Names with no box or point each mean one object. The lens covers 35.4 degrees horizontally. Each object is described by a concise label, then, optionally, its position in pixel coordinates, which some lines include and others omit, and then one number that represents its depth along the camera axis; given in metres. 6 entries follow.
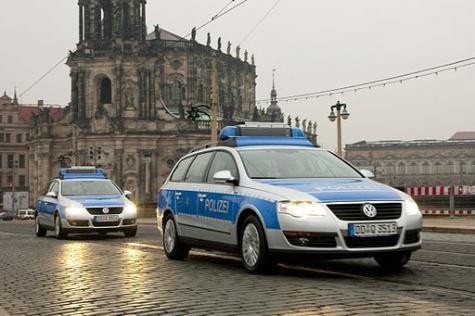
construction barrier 27.93
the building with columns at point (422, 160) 148.00
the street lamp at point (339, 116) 37.97
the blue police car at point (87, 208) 17.86
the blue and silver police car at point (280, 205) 8.41
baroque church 81.62
